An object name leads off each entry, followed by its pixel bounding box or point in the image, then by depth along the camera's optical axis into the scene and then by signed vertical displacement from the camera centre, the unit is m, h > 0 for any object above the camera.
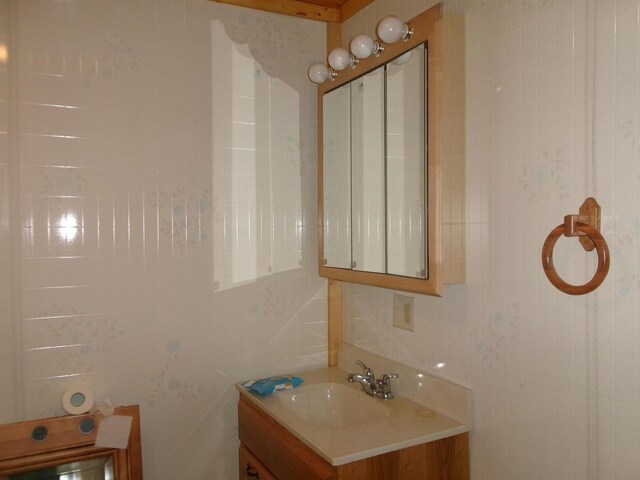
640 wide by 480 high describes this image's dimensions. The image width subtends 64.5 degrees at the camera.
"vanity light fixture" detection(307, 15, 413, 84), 1.52 +0.60
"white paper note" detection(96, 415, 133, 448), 1.67 -0.66
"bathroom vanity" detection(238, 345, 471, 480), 1.38 -0.61
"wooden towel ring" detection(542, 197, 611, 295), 1.07 -0.03
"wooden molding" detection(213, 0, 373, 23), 2.00 +0.91
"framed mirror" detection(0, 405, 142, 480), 1.59 -0.71
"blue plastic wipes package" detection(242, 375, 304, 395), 1.82 -0.57
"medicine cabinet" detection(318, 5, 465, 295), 1.45 +0.22
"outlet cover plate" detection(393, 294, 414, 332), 1.77 -0.29
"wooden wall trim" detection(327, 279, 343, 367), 2.19 -0.38
